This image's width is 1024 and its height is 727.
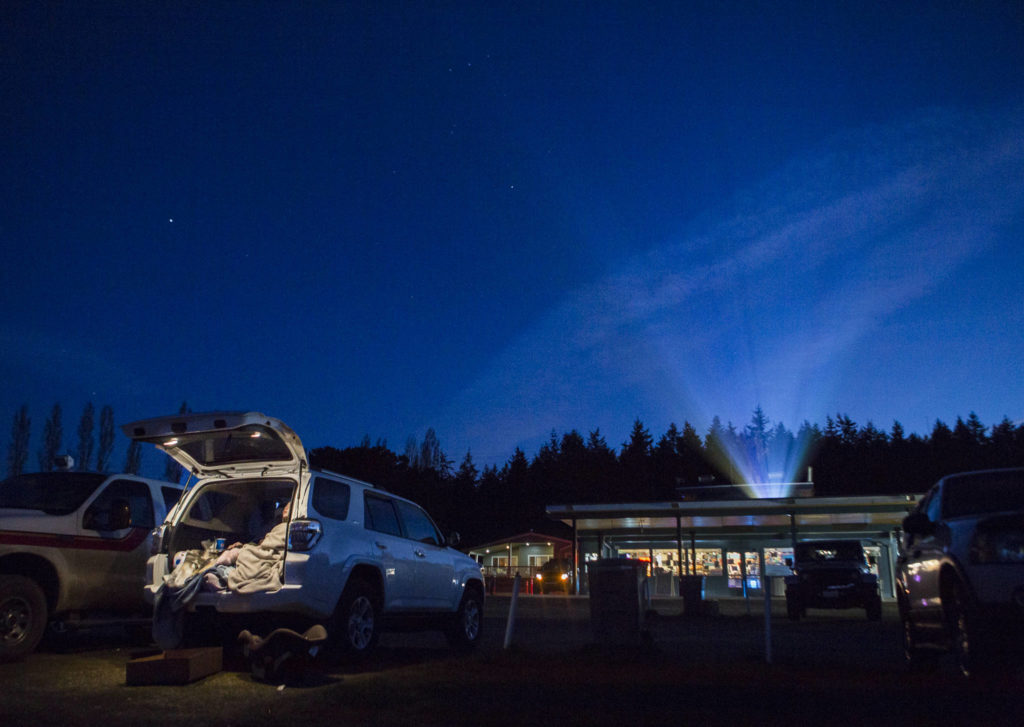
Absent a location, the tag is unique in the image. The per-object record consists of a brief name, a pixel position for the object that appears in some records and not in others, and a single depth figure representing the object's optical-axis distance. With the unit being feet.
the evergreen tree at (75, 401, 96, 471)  258.78
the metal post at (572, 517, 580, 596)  104.63
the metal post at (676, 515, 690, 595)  93.25
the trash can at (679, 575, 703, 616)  62.39
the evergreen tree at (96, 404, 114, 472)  260.83
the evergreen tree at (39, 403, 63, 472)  254.47
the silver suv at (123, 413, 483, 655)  23.65
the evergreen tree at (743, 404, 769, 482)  373.20
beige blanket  23.53
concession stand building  94.12
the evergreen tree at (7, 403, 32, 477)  264.11
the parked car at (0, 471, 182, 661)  26.43
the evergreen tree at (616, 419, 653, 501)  276.82
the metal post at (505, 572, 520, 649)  29.58
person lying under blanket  23.75
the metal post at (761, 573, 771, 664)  26.94
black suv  59.16
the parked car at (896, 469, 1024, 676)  18.99
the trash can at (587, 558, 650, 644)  32.81
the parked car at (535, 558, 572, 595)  119.65
